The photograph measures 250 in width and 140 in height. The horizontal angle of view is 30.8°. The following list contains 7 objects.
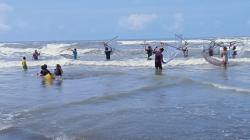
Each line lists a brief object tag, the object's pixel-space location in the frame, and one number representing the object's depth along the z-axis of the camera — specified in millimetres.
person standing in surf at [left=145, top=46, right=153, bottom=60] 35000
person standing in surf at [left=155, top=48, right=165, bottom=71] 25284
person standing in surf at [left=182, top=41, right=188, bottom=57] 38881
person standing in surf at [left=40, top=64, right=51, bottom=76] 21859
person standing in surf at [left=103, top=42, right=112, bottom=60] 37781
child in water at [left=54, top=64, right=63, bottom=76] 21619
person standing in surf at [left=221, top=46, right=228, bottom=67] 27469
